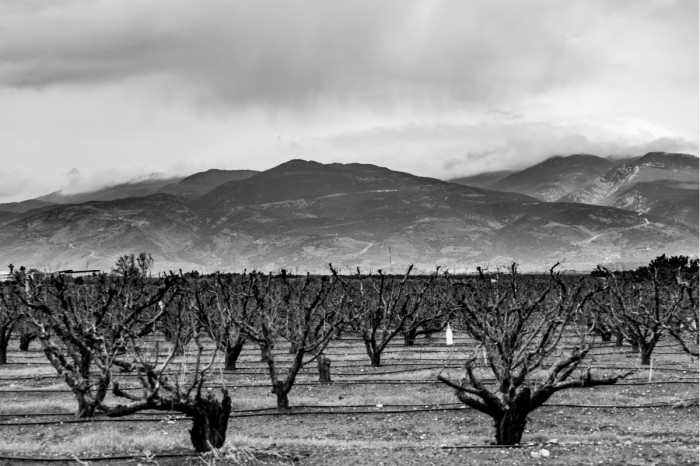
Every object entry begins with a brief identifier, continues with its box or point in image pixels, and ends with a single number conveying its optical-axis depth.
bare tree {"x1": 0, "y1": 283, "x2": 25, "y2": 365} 40.41
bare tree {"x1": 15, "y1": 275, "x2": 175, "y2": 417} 18.17
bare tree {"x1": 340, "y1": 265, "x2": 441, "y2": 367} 36.81
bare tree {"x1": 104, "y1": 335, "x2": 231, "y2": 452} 16.30
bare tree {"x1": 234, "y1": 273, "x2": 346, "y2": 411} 24.08
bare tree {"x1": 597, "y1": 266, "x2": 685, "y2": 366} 33.69
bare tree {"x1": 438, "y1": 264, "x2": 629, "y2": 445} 18.44
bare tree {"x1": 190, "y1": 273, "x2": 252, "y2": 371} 31.14
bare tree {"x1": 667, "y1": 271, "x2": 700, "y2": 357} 34.39
